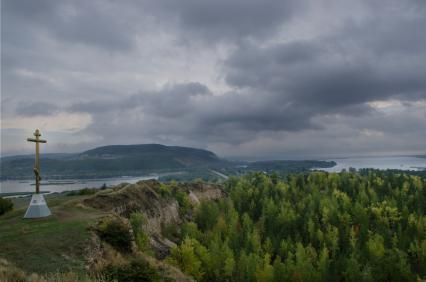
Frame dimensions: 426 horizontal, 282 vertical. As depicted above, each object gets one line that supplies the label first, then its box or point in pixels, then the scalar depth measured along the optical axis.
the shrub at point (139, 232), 47.81
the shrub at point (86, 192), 71.00
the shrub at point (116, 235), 32.47
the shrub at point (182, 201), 90.25
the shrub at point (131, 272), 22.64
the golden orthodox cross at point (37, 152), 34.10
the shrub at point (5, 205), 44.21
